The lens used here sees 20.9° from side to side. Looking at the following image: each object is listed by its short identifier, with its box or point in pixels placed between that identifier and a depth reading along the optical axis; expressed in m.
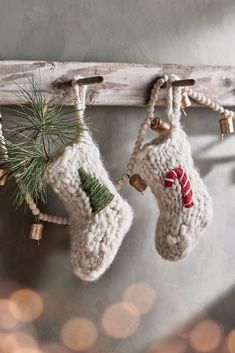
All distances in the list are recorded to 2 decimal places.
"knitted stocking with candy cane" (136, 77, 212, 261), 1.32
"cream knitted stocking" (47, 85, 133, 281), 1.27
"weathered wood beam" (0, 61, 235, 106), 1.32
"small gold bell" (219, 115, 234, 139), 1.46
